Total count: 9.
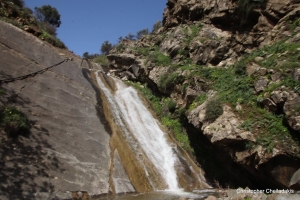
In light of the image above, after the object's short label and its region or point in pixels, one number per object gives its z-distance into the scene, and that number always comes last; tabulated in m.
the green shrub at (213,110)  14.09
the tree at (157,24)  52.72
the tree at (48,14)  52.31
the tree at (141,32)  60.88
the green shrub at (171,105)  20.61
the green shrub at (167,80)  20.86
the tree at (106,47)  67.94
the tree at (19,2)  34.22
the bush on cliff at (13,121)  10.31
